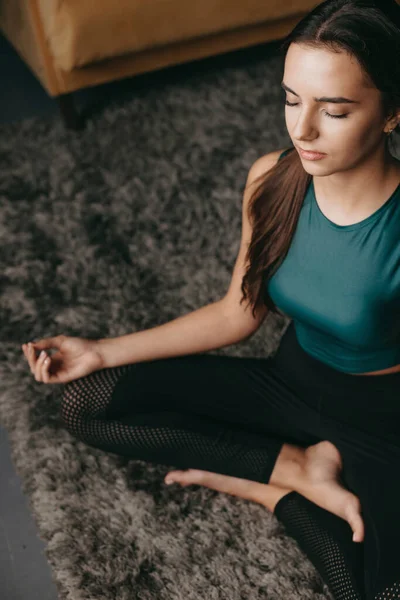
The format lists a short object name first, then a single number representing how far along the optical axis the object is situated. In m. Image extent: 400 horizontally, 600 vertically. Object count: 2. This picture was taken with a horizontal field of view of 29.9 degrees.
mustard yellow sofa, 1.98
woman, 0.93
